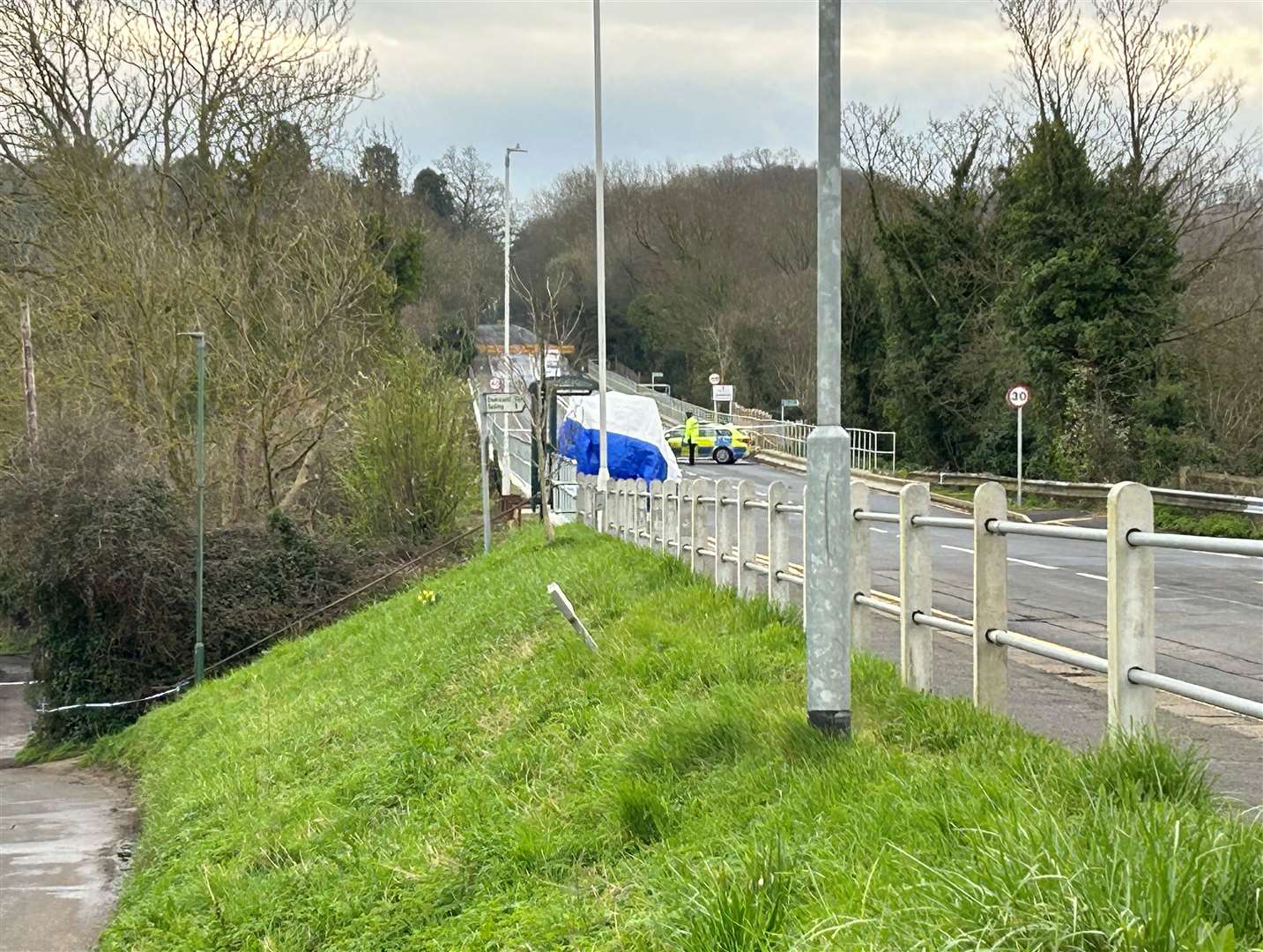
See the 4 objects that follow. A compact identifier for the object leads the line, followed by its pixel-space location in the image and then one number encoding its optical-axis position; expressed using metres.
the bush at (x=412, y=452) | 39.19
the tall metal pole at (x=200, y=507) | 31.02
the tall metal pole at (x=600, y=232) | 30.73
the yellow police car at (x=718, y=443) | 62.16
